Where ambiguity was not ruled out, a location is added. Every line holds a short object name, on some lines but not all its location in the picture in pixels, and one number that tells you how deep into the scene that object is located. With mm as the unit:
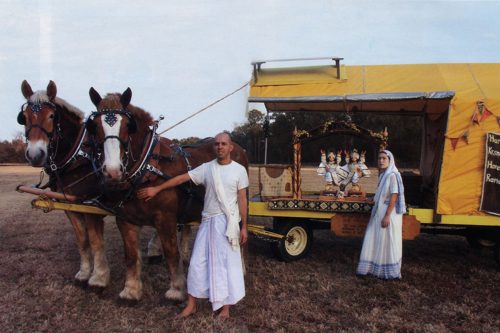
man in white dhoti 3879
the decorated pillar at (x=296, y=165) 5773
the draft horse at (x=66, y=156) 4185
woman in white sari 5199
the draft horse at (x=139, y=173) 3736
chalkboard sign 5238
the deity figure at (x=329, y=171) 6078
